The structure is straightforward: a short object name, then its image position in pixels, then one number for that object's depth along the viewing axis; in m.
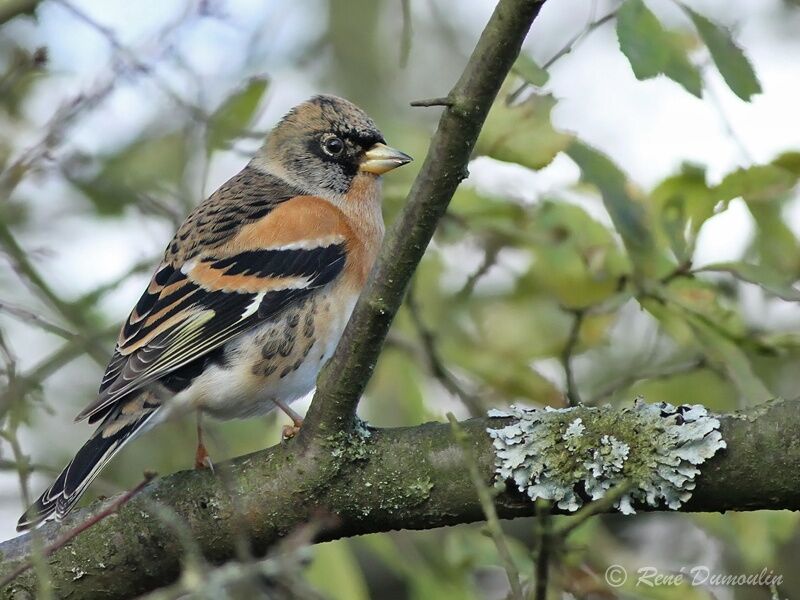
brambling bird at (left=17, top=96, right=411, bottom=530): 7.54
